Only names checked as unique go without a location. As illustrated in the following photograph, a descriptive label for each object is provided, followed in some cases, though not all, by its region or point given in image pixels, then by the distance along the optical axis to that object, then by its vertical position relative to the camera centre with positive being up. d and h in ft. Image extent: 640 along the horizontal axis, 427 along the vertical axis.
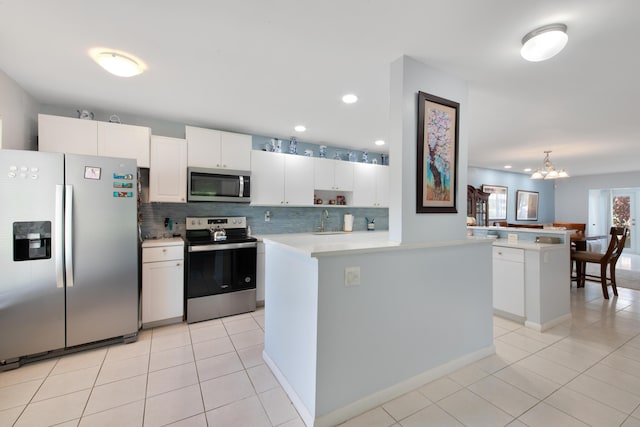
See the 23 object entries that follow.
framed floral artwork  6.95 +1.54
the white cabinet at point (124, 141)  9.78 +2.55
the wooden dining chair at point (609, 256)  13.74 -2.25
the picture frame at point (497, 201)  23.63 +1.05
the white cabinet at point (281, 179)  12.82 +1.59
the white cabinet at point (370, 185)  15.86 +1.59
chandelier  16.98 +2.46
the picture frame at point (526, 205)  26.12 +0.74
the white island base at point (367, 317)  5.52 -2.49
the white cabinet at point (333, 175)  14.52 +2.03
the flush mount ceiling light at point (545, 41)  5.44 +3.48
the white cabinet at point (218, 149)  11.35 +2.69
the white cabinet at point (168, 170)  10.68 +1.63
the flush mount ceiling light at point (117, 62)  6.70 +3.74
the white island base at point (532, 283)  9.89 -2.66
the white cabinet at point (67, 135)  9.05 +2.58
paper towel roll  16.25 -0.53
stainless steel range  10.50 -2.43
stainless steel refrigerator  7.29 -1.16
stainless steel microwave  11.19 +1.12
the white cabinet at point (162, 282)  9.85 -2.60
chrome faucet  15.62 -0.29
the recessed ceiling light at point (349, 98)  9.05 +3.85
